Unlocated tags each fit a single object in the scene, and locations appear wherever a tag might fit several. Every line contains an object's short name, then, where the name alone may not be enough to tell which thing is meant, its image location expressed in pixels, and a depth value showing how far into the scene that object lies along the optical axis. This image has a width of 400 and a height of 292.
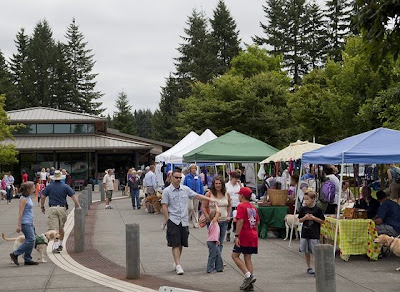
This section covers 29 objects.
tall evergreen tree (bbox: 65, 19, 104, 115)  92.88
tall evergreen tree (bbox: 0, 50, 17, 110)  85.38
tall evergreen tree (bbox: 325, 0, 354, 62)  71.19
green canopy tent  22.17
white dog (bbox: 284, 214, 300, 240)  16.25
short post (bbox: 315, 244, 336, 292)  7.86
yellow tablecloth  13.21
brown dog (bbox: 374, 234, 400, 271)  10.35
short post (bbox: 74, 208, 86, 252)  14.65
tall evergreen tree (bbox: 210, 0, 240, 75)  82.56
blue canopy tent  13.48
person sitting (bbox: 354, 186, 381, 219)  14.39
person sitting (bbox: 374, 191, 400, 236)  13.53
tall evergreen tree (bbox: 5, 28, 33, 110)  88.81
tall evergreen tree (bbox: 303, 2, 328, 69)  73.38
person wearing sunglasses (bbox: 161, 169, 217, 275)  11.61
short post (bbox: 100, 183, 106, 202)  38.80
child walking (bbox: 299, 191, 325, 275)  11.62
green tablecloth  17.28
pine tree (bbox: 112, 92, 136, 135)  100.44
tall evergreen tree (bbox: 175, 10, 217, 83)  80.25
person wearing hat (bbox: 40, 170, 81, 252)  14.37
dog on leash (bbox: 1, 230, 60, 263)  12.89
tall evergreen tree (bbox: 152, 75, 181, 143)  87.25
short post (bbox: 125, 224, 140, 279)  11.09
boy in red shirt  10.38
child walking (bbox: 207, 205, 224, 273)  11.78
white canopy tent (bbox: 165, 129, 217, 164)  29.06
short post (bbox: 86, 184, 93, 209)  30.20
